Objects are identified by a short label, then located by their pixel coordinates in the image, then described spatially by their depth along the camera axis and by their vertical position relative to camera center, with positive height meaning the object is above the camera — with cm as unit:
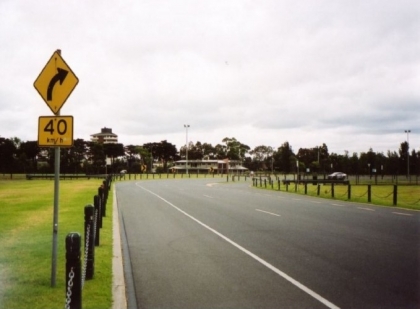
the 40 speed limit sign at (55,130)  636 +57
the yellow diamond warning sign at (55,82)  649 +136
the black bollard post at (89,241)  687 -130
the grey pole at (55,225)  630 -94
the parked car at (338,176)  6347 -126
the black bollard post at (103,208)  1548 -164
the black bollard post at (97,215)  992 -122
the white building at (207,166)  15238 +48
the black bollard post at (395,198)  2077 -153
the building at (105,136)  19362 +1488
